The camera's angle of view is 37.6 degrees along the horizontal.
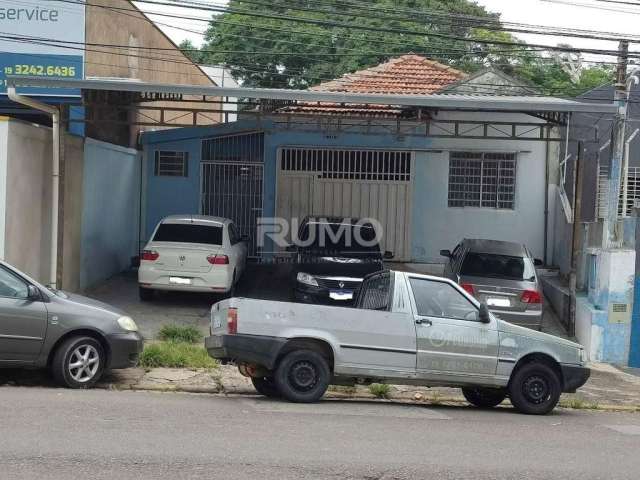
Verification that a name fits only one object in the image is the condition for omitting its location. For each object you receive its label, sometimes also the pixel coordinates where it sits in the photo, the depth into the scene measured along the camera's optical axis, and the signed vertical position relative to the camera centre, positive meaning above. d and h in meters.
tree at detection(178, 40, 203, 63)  48.97 +7.57
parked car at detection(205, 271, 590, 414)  10.48 -1.61
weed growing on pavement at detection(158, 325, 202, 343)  14.77 -2.13
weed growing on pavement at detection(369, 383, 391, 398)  12.38 -2.43
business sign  19.33 +3.22
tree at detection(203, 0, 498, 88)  41.53 +7.26
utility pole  17.20 +1.18
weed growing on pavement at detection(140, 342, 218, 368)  13.03 -2.22
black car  16.47 -1.01
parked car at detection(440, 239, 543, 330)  16.27 -1.21
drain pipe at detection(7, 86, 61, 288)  16.03 +0.01
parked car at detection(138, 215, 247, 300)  17.00 -1.20
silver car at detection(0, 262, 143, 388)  10.80 -1.61
